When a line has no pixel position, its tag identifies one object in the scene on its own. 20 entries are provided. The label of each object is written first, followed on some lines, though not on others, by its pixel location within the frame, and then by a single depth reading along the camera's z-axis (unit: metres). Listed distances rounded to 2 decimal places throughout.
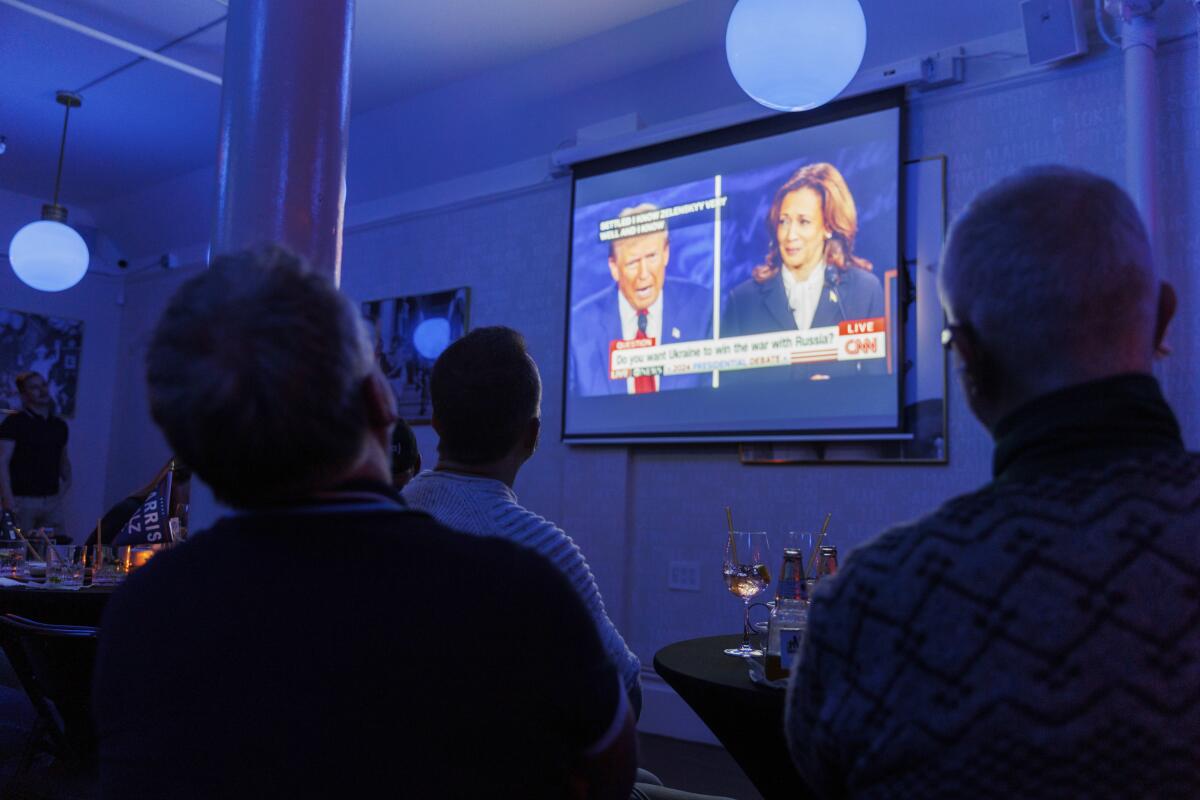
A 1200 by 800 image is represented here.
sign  3.08
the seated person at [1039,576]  0.74
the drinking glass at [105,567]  3.16
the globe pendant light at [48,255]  5.14
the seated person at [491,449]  1.57
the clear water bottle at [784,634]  1.67
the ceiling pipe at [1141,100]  3.08
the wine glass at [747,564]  2.20
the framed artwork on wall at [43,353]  6.97
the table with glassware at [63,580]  2.83
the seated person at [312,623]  0.81
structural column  2.01
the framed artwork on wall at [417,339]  5.28
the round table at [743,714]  1.65
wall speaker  3.26
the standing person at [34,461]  6.12
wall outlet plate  4.18
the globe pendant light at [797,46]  2.62
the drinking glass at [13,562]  3.37
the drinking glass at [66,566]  3.14
